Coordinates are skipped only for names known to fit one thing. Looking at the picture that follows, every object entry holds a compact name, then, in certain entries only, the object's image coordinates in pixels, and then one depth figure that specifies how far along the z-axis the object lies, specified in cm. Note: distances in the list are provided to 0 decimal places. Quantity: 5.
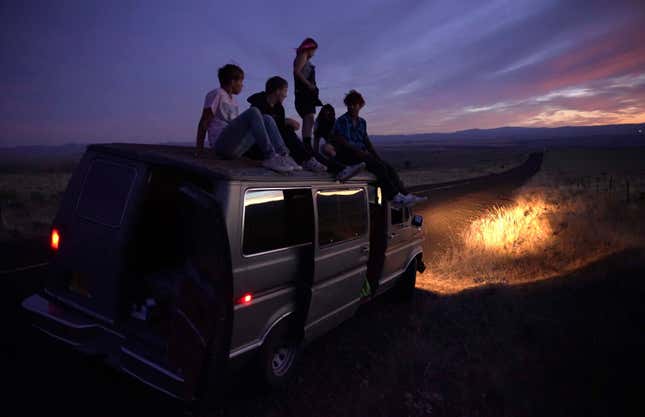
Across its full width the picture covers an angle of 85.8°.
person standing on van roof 547
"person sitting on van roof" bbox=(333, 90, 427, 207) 509
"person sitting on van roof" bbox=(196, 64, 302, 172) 358
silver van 265
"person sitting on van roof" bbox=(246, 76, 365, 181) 459
